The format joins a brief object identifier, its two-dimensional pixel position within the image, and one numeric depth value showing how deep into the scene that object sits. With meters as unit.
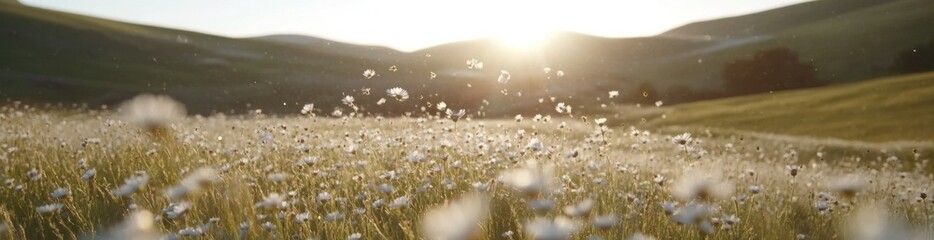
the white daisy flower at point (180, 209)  3.69
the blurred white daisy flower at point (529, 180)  3.58
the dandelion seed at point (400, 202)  4.12
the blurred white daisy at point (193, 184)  3.98
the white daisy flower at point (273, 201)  3.88
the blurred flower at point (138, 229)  3.49
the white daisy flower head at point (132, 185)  4.13
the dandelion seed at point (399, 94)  6.33
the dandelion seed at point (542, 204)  3.44
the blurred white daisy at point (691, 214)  3.11
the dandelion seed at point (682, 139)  5.37
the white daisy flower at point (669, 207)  3.54
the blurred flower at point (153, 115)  5.32
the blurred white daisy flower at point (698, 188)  3.81
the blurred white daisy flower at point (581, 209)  3.36
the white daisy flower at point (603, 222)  3.04
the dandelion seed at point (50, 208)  4.22
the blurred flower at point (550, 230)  2.38
